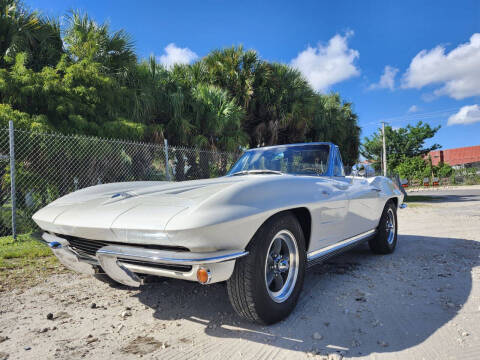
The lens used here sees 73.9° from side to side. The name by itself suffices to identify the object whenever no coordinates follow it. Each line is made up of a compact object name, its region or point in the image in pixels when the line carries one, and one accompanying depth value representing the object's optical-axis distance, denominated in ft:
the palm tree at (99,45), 25.55
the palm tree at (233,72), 39.83
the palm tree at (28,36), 23.63
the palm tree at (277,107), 41.55
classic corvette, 5.51
